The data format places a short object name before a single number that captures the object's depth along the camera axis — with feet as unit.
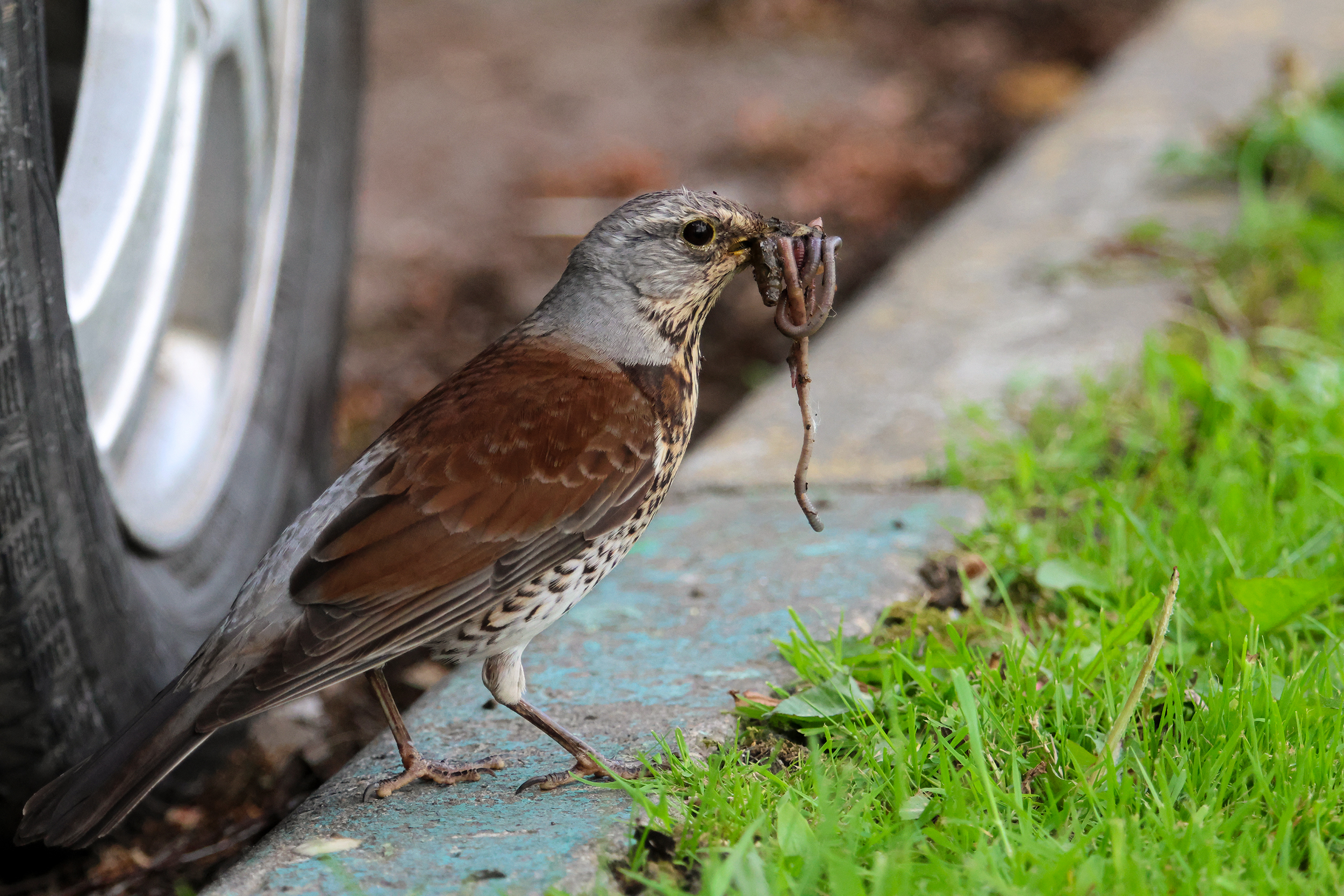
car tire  14.75
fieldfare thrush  14.62
